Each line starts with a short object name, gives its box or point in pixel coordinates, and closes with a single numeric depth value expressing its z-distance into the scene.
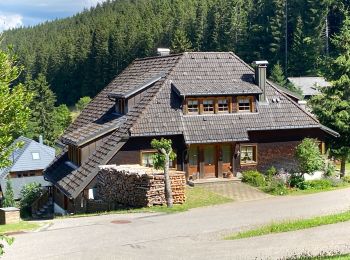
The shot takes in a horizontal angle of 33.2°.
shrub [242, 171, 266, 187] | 28.64
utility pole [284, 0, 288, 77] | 91.56
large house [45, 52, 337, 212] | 28.66
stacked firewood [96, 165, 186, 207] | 24.06
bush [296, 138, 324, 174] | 28.19
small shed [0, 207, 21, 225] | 22.89
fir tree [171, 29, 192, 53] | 87.69
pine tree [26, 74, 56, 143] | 70.11
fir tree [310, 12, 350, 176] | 31.69
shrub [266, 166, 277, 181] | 29.94
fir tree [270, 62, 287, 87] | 72.06
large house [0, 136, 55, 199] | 47.78
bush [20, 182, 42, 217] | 34.38
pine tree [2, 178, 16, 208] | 38.44
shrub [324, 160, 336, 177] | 29.89
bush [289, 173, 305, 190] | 27.77
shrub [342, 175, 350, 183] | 29.97
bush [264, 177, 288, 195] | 26.70
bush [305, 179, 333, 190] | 27.85
